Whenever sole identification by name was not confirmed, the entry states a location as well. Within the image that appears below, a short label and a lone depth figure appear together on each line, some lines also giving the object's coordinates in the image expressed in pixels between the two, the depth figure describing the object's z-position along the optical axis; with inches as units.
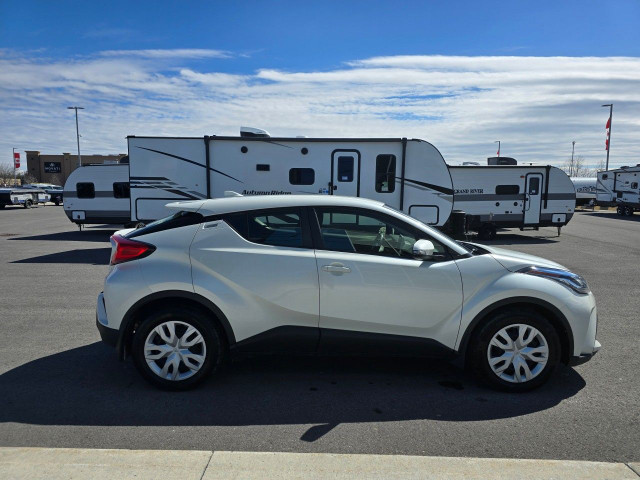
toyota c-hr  158.1
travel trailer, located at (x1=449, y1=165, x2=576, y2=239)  662.5
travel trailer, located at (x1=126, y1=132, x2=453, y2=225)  506.6
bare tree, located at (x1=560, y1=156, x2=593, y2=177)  3328.5
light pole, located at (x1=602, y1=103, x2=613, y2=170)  1668.9
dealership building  3181.6
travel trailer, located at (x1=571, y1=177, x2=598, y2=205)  1531.7
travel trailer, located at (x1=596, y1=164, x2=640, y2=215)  1148.5
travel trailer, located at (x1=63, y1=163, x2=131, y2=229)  656.4
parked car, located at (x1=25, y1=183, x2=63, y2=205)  1549.0
